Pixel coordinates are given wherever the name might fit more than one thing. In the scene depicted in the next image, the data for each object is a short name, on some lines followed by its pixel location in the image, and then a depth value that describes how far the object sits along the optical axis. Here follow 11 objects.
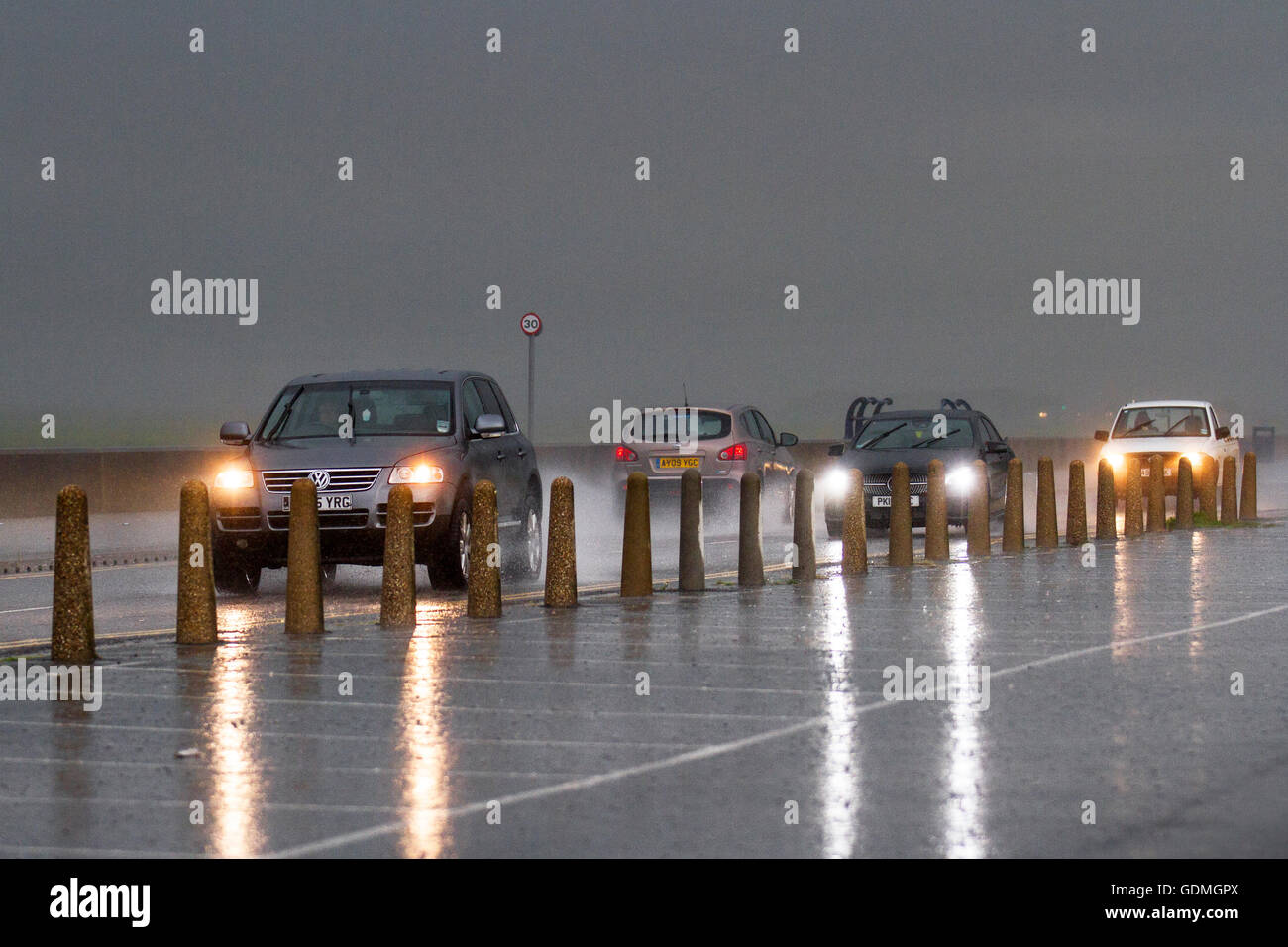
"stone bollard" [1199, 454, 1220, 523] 27.05
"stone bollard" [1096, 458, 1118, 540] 22.42
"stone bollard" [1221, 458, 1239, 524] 26.83
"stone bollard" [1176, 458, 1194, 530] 25.67
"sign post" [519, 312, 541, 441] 32.28
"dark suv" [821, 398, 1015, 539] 23.25
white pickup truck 29.83
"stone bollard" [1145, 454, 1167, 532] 24.48
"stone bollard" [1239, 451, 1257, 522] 27.32
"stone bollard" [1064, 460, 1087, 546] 21.61
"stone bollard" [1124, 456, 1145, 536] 23.66
